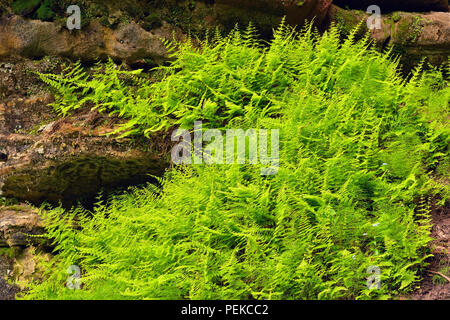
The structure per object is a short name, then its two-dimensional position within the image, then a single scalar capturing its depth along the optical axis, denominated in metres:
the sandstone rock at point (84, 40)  10.95
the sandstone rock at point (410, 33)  12.54
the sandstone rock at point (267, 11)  11.46
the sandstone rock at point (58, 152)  10.32
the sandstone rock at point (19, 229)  9.75
